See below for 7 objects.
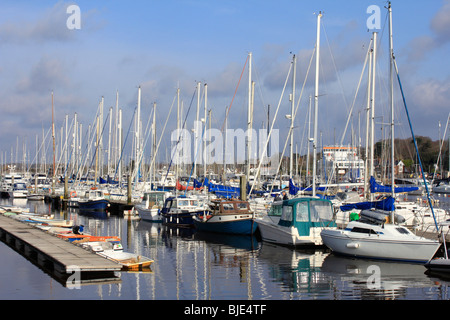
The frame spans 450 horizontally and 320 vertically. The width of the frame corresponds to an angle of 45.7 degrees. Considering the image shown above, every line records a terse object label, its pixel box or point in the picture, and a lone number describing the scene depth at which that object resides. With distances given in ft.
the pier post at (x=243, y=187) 132.57
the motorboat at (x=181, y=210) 132.77
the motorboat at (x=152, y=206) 148.77
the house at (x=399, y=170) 417.08
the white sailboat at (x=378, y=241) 75.51
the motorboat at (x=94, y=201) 190.80
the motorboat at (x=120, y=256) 70.90
